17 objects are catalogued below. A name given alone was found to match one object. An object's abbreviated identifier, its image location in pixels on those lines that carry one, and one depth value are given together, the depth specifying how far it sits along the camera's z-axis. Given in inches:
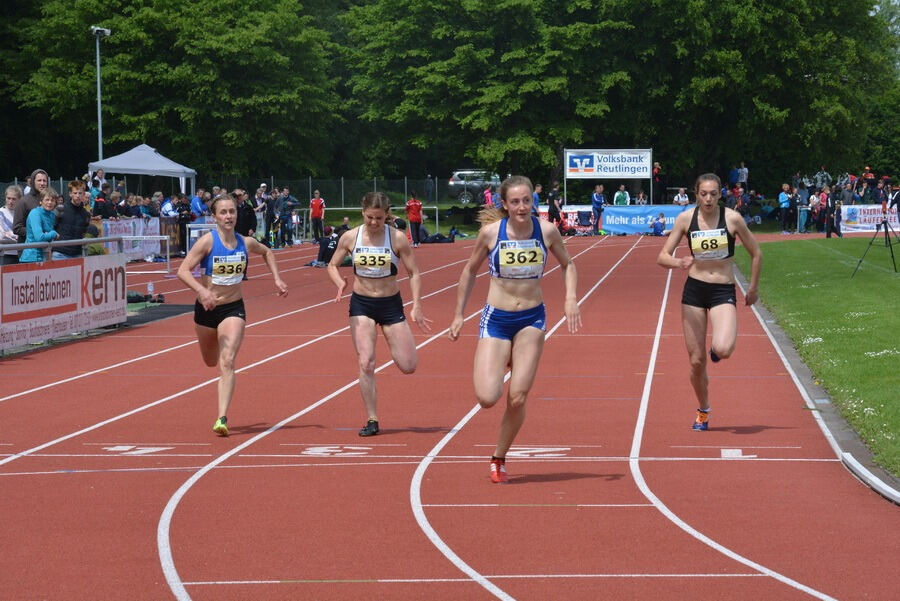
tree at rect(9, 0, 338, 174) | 2497.5
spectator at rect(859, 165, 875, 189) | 2132.9
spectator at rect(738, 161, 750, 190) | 2199.8
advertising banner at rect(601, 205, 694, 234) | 1968.5
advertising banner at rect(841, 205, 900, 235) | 1926.7
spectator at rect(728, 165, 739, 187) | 2235.5
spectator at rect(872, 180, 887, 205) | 1981.1
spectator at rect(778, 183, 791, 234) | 1974.7
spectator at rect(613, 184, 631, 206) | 2012.8
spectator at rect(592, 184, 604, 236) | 1988.2
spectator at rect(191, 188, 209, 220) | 1469.6
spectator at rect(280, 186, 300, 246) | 1710.1
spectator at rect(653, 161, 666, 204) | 2163.9
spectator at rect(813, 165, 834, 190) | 2188.7
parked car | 2388.0
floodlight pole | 1956.3
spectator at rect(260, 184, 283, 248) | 1686.8
